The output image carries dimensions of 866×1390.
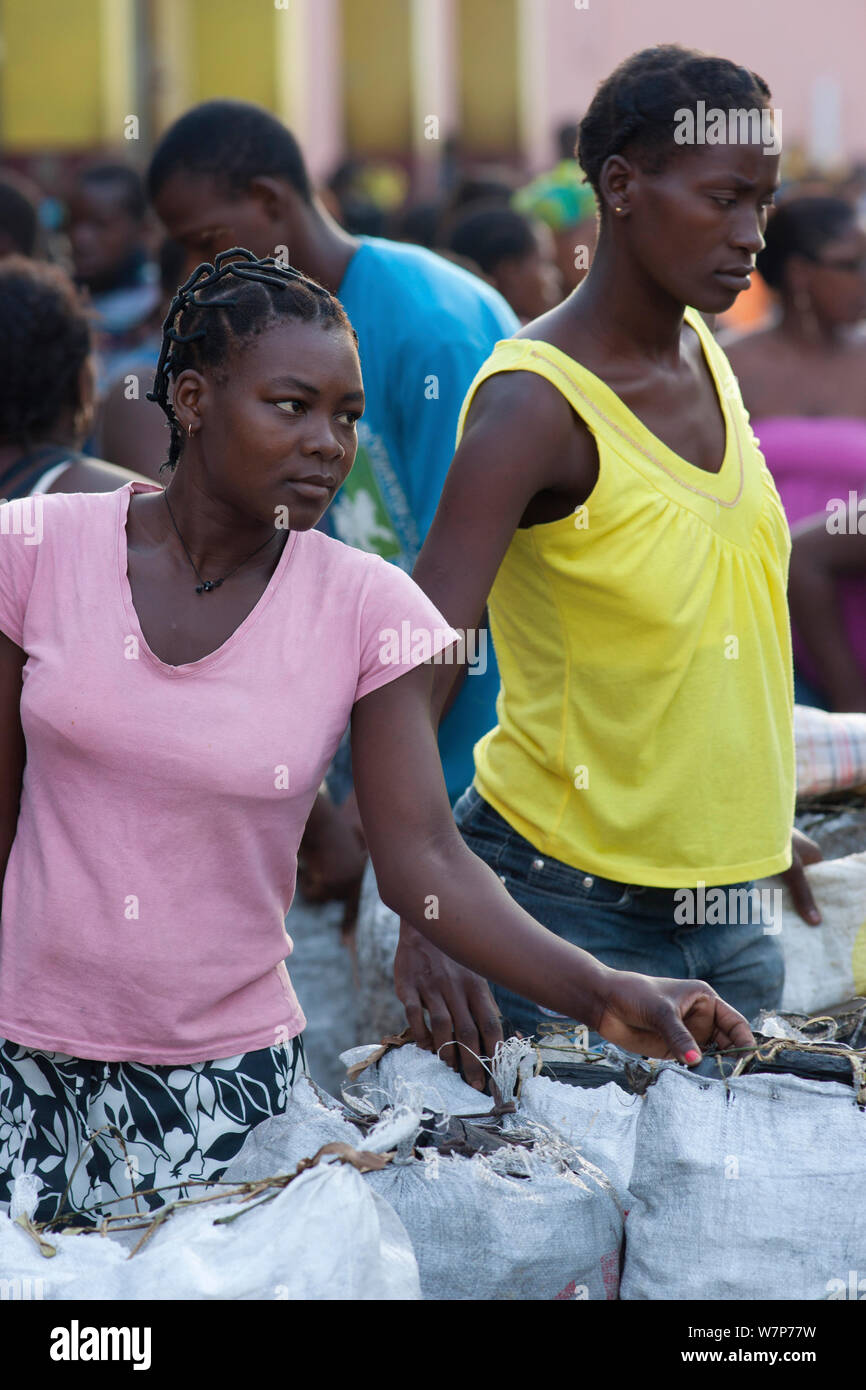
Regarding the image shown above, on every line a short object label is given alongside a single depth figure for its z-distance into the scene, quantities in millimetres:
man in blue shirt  5949
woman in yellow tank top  4430
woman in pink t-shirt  3680
